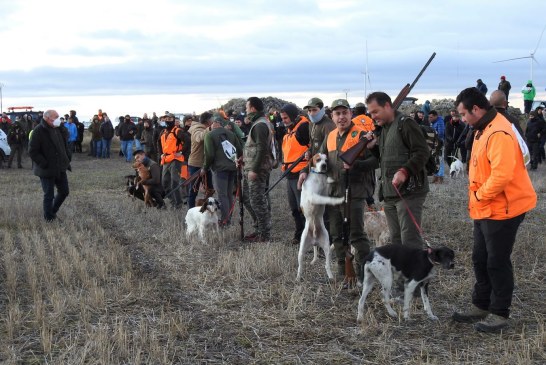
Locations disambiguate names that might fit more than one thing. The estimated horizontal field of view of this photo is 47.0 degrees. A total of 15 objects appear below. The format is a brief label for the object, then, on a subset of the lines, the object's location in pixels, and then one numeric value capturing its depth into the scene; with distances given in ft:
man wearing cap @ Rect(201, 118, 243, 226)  31.50
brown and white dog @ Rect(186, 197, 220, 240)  30.58
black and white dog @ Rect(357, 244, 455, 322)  17.56
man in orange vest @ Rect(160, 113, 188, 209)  40.29
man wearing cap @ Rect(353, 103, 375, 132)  31.31
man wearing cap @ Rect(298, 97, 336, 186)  24.44
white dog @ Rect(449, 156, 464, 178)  55.42
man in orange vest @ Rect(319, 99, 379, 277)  20.34
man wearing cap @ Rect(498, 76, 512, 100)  61.53
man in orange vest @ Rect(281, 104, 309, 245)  27.50
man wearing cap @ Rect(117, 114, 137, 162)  84.38
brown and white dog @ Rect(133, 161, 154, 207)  41.16
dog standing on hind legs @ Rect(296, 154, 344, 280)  22.52
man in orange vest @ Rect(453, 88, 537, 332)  15.62
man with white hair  35.09
